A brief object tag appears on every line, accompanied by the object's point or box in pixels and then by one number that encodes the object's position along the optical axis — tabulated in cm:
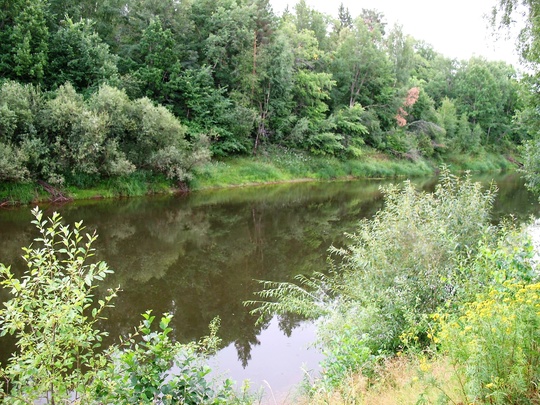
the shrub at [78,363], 353
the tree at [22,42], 2505
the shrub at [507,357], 311
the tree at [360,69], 4378
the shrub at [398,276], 619
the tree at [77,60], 2725
